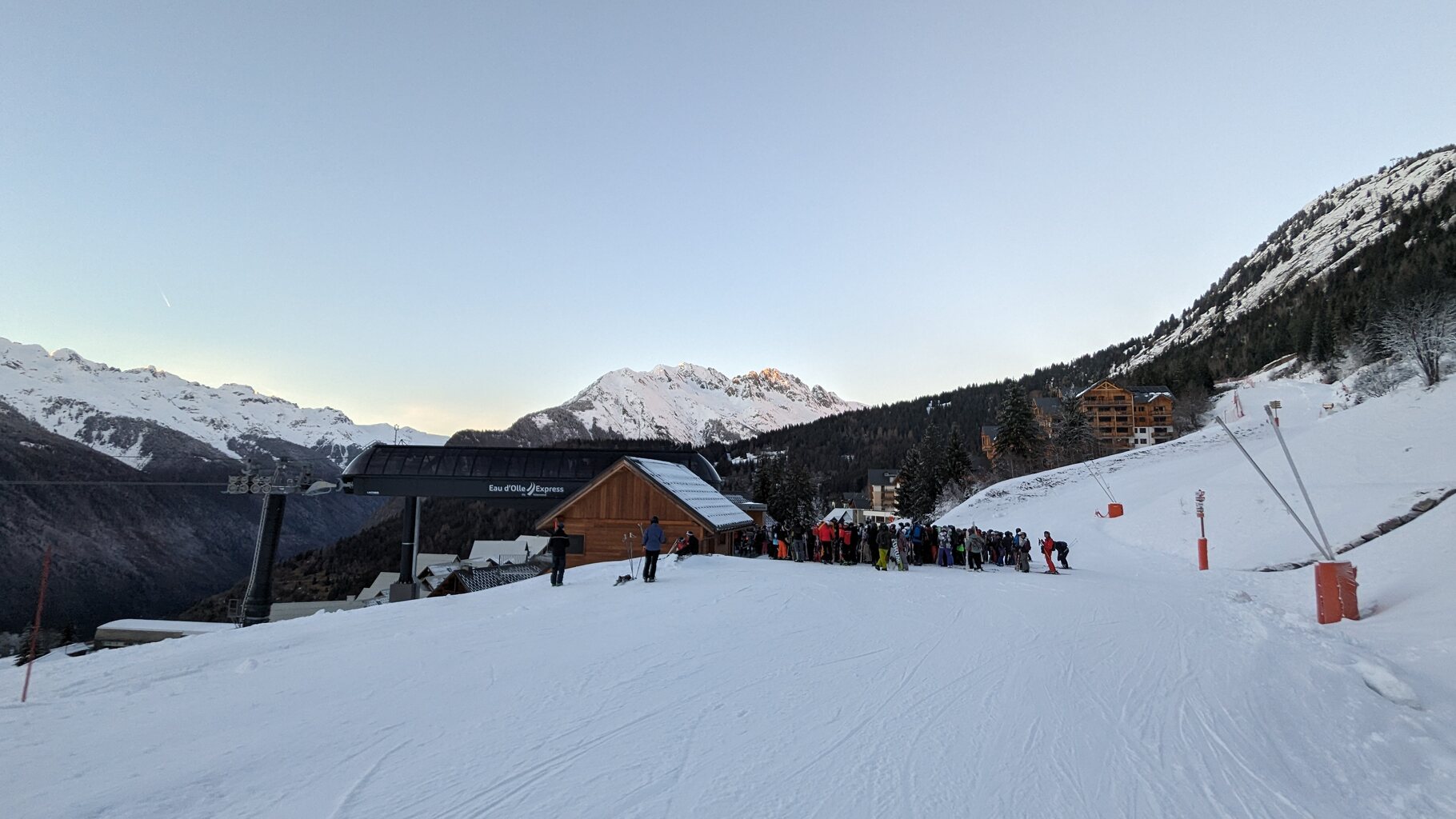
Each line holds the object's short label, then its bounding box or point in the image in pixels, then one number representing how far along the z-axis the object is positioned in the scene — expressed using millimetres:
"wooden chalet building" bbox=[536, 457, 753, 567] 25469
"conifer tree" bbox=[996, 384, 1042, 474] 59031
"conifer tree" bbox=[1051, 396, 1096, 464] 62562
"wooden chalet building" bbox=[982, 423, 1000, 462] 93456
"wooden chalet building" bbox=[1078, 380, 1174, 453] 90000
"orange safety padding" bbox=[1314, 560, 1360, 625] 11516
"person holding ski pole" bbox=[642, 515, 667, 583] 15234
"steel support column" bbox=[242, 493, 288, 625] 31344
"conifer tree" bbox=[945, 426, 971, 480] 63281
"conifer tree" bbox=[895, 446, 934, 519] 63156
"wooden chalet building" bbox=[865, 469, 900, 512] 113625
